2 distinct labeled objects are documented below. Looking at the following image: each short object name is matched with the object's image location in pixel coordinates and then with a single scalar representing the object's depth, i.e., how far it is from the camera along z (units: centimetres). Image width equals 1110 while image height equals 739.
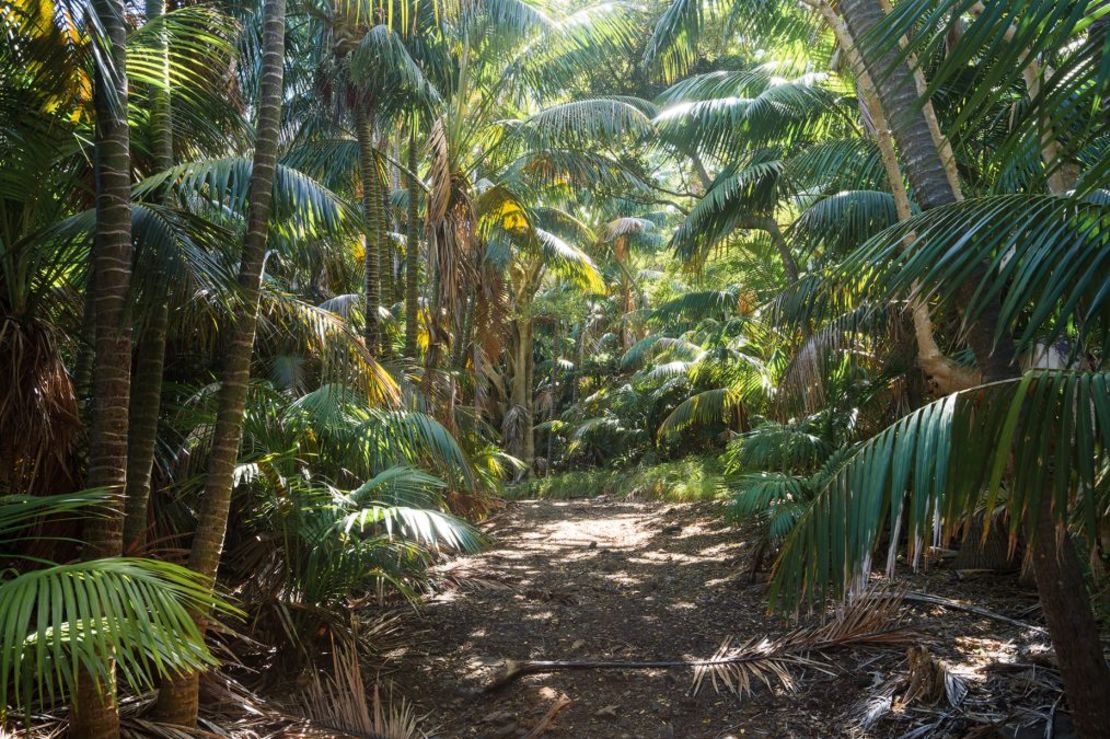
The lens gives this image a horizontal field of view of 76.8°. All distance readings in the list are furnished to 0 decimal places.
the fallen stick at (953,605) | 440
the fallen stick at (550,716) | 367
